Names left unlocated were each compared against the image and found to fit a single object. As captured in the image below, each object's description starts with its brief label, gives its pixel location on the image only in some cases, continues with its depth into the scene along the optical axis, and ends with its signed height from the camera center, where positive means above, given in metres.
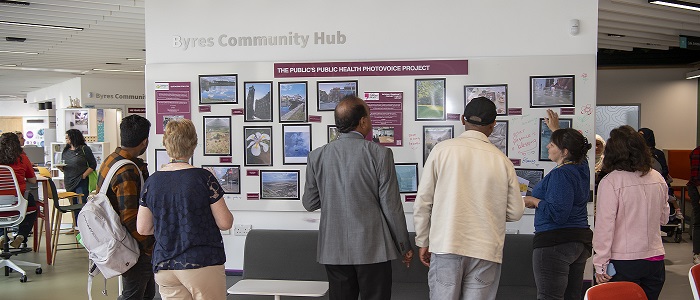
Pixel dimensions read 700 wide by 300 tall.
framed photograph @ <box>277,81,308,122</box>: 4.88 +0.21
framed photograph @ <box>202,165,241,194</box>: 5.02 -0.42
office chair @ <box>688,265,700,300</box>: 2.67 -0.69
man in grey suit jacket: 3.36 -0.45
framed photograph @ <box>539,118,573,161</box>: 4.67 -0.07
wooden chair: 7.74 -1.04
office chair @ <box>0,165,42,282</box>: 6.75 -0.82
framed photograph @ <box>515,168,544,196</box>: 4.74 -0.41
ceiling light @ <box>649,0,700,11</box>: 7.19 +1.45
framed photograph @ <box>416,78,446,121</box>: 4.74 +0.21
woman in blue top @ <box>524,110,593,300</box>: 3.62 -0.58
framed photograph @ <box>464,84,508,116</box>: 4.68 +0.25
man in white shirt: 3.09 -0.42
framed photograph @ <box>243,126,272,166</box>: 4.95 -0.15
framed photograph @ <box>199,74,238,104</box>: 4.95 +0.31
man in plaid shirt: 3.55 -0.36
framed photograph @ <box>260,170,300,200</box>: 4.95 -0.46
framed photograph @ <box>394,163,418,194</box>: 4.80 -0.39
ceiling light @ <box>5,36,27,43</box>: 9.88 +1.47
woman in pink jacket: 3.43 -0.50
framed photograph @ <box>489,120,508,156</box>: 4.72 -0.09
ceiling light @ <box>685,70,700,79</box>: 11.48 +0.97
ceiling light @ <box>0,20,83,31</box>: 8.31 +1.44
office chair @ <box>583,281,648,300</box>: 2.35 -0.66
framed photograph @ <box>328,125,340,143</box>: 4.88 -0.03
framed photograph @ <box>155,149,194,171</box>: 5.08 -0.24
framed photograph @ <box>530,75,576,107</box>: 4.63 +0.26
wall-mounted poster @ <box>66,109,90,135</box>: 14.83 +0.23
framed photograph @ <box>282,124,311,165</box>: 4.90 -0.11
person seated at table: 7.30 -0.39
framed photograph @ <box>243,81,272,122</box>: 4.91 +0.21
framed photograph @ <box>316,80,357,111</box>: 4.82 +0.28
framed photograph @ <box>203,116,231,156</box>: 5.00 -0.06
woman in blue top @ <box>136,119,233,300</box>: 3.08 -0.48
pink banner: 4.71 +0.45
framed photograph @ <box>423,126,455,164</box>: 4.76 -0.06
